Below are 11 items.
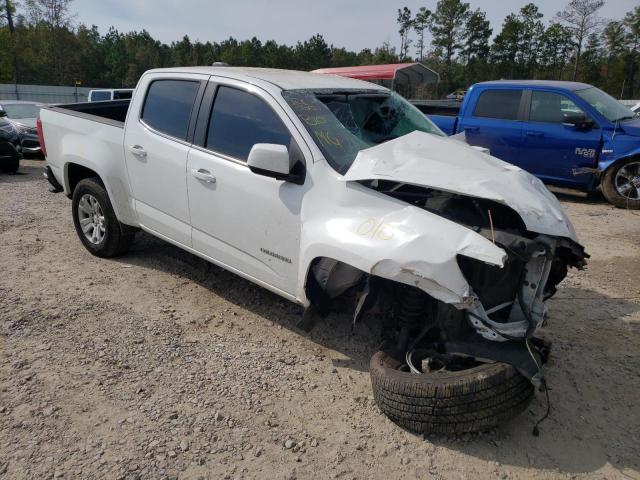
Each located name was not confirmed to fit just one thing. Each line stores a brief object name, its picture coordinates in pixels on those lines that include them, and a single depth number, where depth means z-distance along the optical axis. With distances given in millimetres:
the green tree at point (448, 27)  53625
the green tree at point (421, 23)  58062
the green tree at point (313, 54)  63031
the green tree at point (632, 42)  44094
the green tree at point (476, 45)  53469
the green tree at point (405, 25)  60375
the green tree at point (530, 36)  51031
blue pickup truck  7785
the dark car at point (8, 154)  9953
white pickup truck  2627
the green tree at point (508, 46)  51625
